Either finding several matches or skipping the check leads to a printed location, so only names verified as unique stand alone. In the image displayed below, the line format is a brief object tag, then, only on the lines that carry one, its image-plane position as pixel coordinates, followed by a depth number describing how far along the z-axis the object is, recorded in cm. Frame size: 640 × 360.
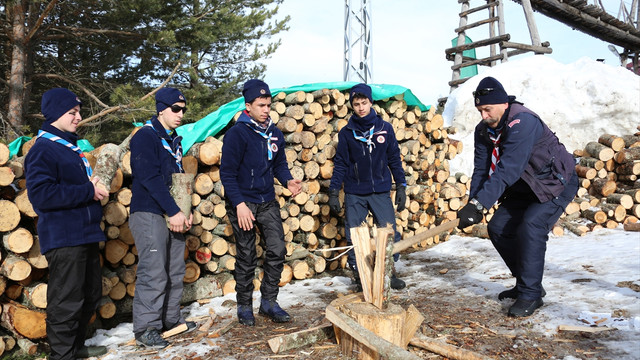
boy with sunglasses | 332
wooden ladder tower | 1112
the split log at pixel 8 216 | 325
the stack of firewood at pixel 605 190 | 684
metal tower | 1334
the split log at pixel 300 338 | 306
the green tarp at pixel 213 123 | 473
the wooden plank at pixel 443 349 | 258
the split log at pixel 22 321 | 325
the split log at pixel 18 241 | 326
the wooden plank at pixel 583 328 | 307
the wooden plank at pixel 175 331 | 352
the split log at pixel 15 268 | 325
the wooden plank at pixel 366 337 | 222
